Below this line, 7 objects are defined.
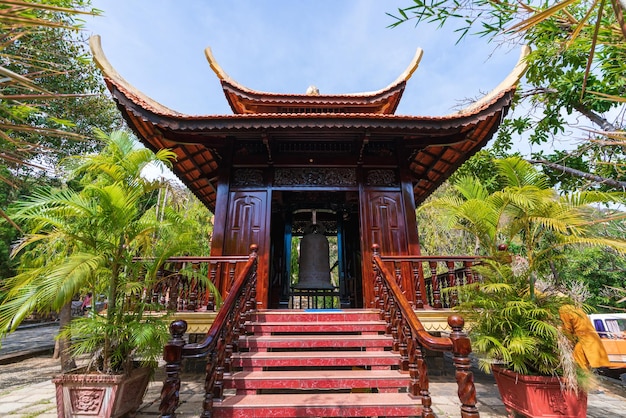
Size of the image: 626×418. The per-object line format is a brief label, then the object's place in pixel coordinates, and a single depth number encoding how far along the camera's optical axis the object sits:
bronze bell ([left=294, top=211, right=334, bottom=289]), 5.69
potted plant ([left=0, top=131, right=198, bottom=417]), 2.59
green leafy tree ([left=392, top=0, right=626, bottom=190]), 1.55
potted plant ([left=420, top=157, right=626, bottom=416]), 2.85
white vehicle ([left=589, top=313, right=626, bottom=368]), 5.97
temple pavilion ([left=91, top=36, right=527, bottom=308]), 4.73
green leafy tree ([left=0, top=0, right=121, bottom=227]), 1.06
